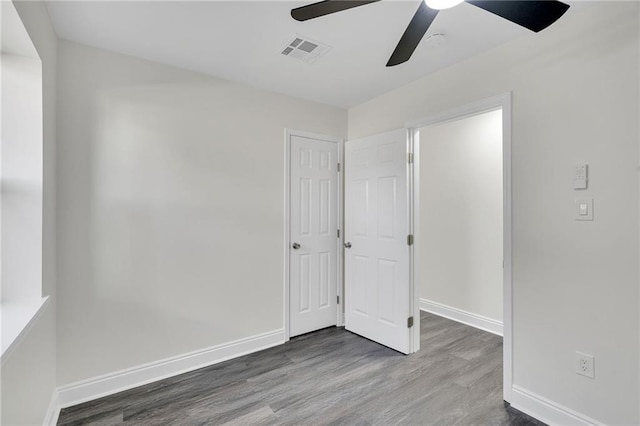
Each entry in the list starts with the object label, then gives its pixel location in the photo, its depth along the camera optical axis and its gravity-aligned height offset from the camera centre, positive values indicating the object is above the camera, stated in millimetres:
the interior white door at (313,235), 3184 -244
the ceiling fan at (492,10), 1247 +850
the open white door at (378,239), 2832 -270
